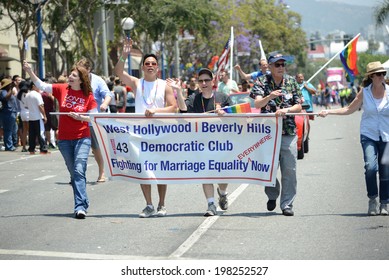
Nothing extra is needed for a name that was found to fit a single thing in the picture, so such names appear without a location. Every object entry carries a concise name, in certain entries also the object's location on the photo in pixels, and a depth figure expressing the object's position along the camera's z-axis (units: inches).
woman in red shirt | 478.9
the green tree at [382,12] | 2101.4
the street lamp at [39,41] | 1246.2
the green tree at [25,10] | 1375.5
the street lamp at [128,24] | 1382.9
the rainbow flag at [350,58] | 1116.5
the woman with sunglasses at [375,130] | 456.8
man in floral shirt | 460.4
